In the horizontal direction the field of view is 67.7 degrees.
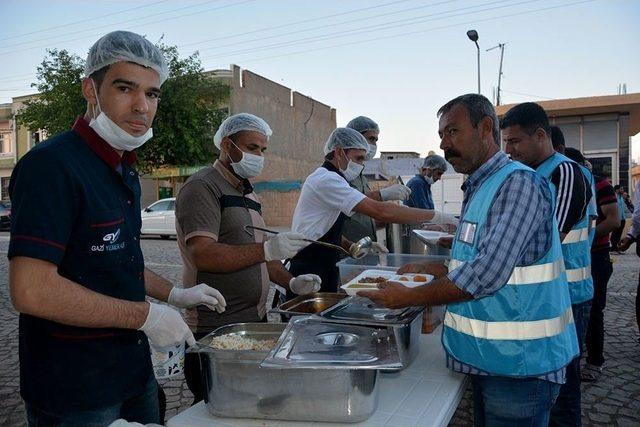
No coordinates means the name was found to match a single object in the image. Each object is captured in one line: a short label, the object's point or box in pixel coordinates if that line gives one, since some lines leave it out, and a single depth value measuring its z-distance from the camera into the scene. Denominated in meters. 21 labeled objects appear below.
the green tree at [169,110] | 18.19
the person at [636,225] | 5.11
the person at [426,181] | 5.91
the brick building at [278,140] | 22.09
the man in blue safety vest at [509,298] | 1.60
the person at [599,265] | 4.12
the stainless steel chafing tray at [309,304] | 2.17
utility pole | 21.39
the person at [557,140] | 3.68
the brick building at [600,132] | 12.00
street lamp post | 15.99
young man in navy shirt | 1.27
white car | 15.23
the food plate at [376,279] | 2.13
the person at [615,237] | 8.43
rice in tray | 1.56
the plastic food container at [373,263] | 2.82
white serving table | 1.45
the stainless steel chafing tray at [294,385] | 1.36
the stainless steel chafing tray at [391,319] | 1.79
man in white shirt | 3.17
